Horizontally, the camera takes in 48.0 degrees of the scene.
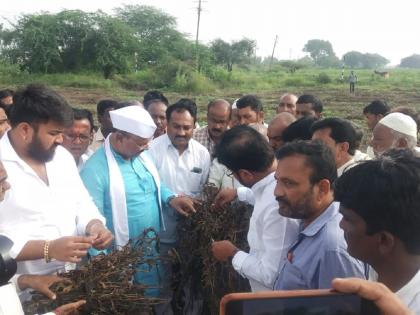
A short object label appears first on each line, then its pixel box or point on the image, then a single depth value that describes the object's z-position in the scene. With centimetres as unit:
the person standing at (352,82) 3140
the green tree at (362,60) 8594
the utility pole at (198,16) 3955
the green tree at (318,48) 9519
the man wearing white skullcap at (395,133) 405
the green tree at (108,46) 3312
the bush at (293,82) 3675
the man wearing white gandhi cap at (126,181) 350
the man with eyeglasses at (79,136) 431
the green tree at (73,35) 3300
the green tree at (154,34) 3666
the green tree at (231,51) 4728
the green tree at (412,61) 9682
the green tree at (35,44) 3191
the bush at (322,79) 3762
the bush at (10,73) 2992
